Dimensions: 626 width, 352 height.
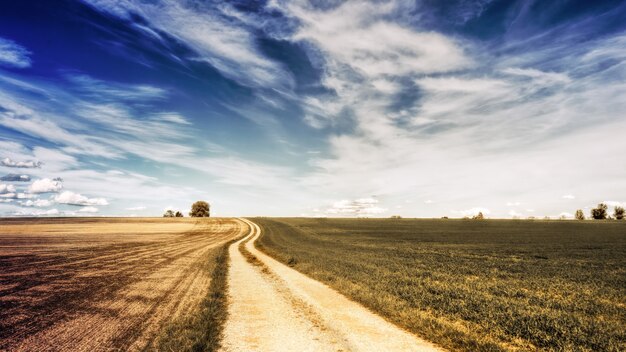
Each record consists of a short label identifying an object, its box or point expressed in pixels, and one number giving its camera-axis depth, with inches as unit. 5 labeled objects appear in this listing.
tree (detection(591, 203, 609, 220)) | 6363.2
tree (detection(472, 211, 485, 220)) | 6219.5
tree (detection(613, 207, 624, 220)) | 6441.9
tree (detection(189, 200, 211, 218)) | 5684.1
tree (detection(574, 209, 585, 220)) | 6933.6
